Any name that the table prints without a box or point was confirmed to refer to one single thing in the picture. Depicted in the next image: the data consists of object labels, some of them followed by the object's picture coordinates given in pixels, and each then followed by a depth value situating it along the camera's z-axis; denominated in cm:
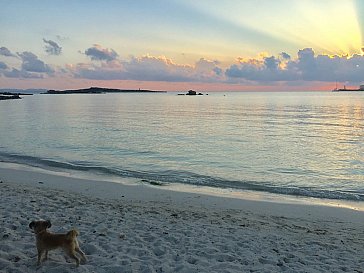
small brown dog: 580
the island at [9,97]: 15554
